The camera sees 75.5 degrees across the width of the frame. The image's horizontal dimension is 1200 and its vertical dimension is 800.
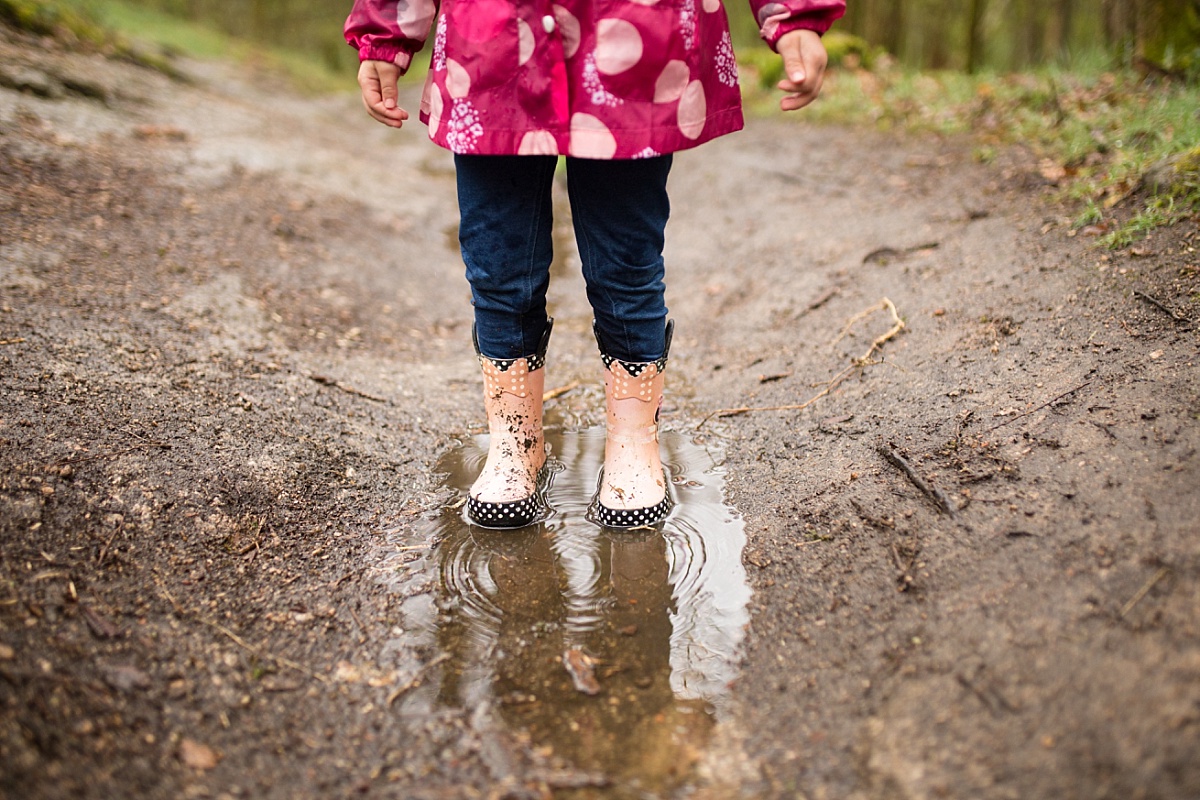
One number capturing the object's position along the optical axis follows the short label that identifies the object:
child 1.47
